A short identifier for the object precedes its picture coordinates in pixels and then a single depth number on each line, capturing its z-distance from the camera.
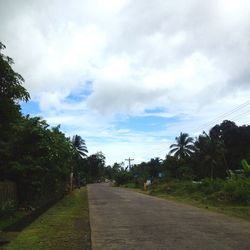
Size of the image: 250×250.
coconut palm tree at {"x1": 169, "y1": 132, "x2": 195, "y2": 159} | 46.45
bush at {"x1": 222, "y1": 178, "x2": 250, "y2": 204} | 13.94
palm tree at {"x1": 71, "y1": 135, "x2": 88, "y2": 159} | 51.20
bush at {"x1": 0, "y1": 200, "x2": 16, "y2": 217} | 8.92
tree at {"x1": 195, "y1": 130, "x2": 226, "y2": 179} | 39.44
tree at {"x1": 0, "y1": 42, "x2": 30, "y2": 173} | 10.71
